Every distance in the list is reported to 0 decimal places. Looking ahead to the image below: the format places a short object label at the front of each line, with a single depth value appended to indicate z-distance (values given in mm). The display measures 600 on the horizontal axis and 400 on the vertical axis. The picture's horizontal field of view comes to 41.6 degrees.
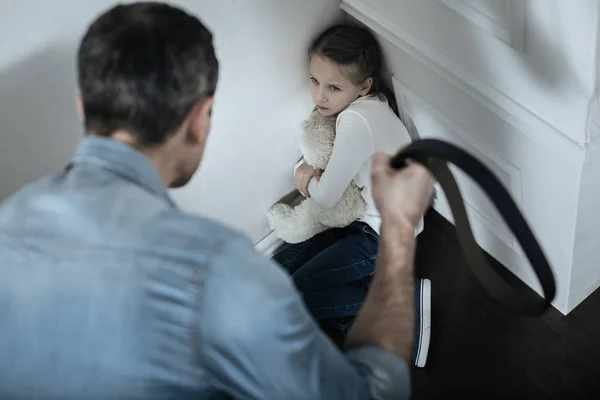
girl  1445
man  731
